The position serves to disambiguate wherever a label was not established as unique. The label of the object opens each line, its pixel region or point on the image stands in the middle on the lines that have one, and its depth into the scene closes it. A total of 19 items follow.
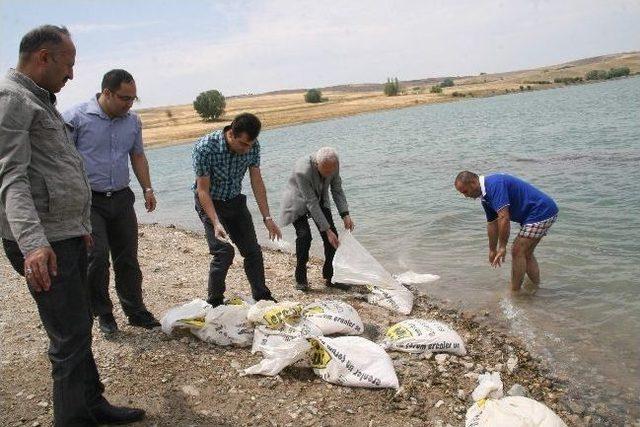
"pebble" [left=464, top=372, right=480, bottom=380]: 3.77
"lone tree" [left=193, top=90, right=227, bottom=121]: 69.81
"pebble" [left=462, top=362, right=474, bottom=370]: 3.95
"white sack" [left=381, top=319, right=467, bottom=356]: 4.06
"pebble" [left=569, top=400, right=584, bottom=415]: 3.53
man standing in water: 5.20
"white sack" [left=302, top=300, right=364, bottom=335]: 4.23
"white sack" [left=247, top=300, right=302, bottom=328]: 4.10
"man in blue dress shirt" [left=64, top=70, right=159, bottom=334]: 3.91
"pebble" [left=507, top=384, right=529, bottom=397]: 3.50
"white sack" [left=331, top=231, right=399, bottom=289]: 5.57
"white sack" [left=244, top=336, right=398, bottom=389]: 3.56
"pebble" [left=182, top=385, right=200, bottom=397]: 3.48
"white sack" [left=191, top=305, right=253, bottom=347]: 4.13
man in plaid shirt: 4.31
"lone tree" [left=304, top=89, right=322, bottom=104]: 93.94
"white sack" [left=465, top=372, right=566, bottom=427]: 2.71
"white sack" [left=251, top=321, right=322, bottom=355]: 3.92
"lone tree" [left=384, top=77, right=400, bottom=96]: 101.06
